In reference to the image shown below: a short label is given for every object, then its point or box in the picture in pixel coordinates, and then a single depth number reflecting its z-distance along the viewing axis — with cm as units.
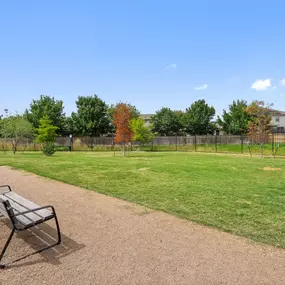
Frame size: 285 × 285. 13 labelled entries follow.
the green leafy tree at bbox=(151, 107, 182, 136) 4391
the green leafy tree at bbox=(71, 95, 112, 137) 3812
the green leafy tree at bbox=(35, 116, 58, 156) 2531
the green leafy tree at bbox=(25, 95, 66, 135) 3684
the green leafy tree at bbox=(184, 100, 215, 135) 4291
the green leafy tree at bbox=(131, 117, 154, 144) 2616
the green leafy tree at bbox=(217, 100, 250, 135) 4003
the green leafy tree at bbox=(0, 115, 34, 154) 2411
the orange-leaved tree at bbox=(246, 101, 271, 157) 1820
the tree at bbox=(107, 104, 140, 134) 3994
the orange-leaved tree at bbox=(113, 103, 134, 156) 1819
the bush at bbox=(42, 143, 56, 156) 1834
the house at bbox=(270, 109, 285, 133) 5718
